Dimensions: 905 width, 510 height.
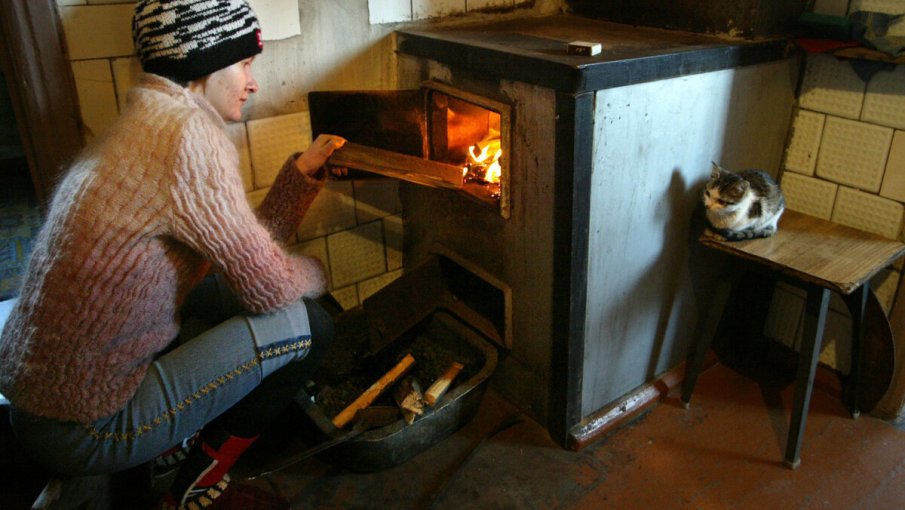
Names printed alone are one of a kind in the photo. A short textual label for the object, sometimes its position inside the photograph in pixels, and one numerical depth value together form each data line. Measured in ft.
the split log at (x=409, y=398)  5.52
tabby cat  5.18
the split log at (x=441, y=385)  5.69
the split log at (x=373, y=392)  5.69
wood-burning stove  4.86
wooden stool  4.92
